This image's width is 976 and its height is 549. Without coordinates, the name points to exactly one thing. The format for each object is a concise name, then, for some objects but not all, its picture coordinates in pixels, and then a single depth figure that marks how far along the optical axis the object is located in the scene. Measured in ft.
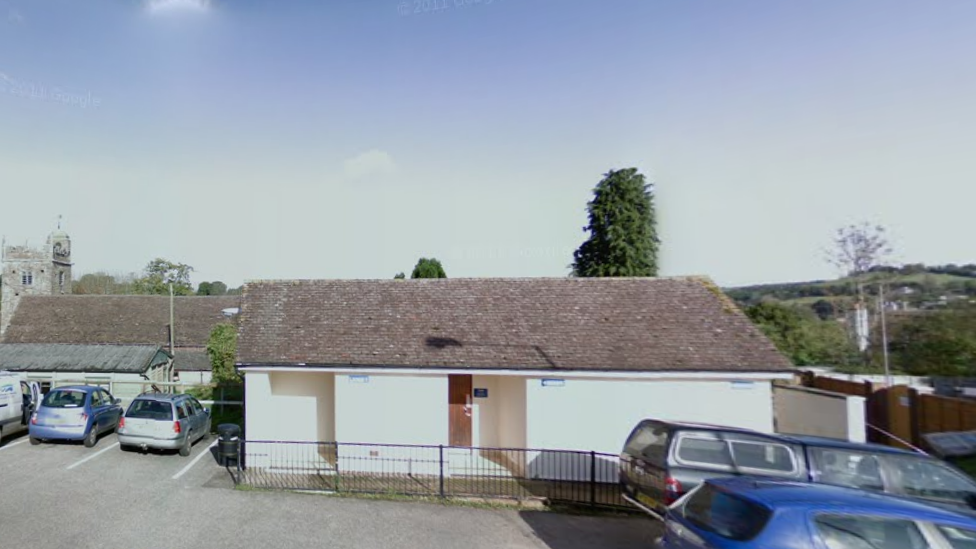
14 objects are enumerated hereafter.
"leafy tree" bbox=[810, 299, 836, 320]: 102.17
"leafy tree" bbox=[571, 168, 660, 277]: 122.21
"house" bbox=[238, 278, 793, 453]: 36.83
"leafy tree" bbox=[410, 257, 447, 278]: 109.81
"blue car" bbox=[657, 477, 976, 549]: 15.37
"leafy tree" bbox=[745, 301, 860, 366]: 93.45
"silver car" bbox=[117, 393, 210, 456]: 38.55
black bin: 35.81
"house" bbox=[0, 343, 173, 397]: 79.20
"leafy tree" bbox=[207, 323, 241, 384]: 68.08
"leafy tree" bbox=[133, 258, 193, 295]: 195.31
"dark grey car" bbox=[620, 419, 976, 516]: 23.12
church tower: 134.00
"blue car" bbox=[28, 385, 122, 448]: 39.72
